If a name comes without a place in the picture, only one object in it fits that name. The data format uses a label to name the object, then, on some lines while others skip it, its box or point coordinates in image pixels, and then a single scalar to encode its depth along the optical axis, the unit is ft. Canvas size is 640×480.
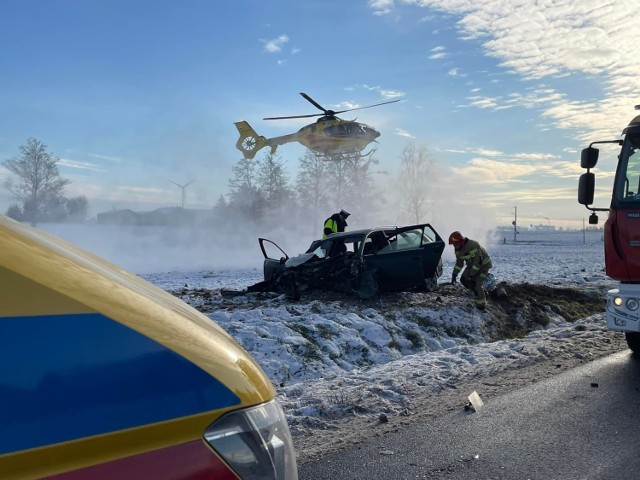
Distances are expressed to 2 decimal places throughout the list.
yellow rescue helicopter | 102.53
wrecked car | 35.14
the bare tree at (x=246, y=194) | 139.33
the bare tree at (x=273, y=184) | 143.95
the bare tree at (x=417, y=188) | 157.48
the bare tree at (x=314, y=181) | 146.51
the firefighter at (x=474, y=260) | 34.86
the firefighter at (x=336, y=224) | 43.09
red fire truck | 19.31
